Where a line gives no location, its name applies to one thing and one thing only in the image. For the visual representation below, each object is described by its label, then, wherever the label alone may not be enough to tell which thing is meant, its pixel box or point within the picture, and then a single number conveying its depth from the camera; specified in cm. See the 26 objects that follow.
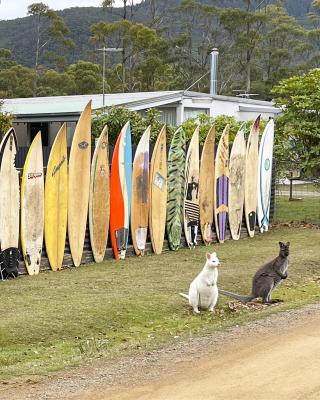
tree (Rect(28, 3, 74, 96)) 4956
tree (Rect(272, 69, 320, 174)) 1712
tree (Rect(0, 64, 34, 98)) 4693
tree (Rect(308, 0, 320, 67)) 5272
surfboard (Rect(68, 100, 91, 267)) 1159
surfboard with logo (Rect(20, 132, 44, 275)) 1077
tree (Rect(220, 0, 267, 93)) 5031
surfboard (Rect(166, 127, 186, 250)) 1336
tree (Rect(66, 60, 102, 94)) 4672
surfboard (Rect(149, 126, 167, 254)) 1299
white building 2334
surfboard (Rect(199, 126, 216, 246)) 1398
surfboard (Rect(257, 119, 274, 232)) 1566
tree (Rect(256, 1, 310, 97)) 5248
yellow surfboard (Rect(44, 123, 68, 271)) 1121
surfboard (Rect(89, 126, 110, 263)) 1191
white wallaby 873
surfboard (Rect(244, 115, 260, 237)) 1522
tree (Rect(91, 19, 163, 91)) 4700
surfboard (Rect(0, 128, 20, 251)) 1046
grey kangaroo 930
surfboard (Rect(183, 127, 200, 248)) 1362
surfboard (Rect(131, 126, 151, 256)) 1265
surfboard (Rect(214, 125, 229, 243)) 1430
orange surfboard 1227
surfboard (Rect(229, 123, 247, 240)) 1472
